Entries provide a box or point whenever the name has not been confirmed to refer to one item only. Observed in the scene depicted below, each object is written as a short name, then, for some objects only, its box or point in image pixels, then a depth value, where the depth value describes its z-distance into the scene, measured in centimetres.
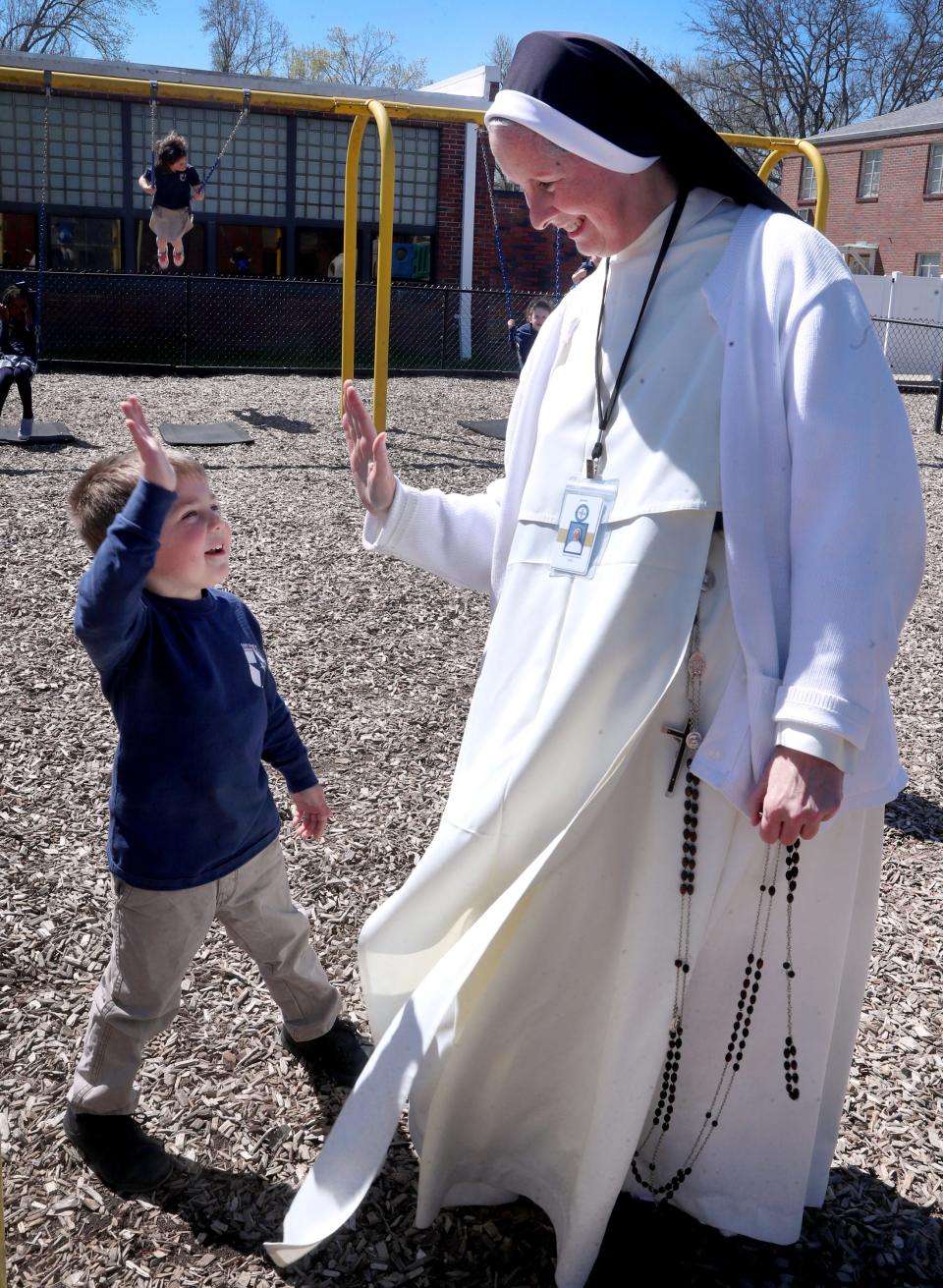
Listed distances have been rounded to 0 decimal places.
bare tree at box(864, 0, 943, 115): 4184
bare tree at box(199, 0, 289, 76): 4531
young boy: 215
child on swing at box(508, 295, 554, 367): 1339
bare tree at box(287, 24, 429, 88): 4434
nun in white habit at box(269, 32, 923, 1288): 173
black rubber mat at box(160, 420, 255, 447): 1001
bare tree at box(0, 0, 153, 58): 3650
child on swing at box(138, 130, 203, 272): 1078
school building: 1888
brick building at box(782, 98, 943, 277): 3122
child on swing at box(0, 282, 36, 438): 961
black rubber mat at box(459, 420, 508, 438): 1159
